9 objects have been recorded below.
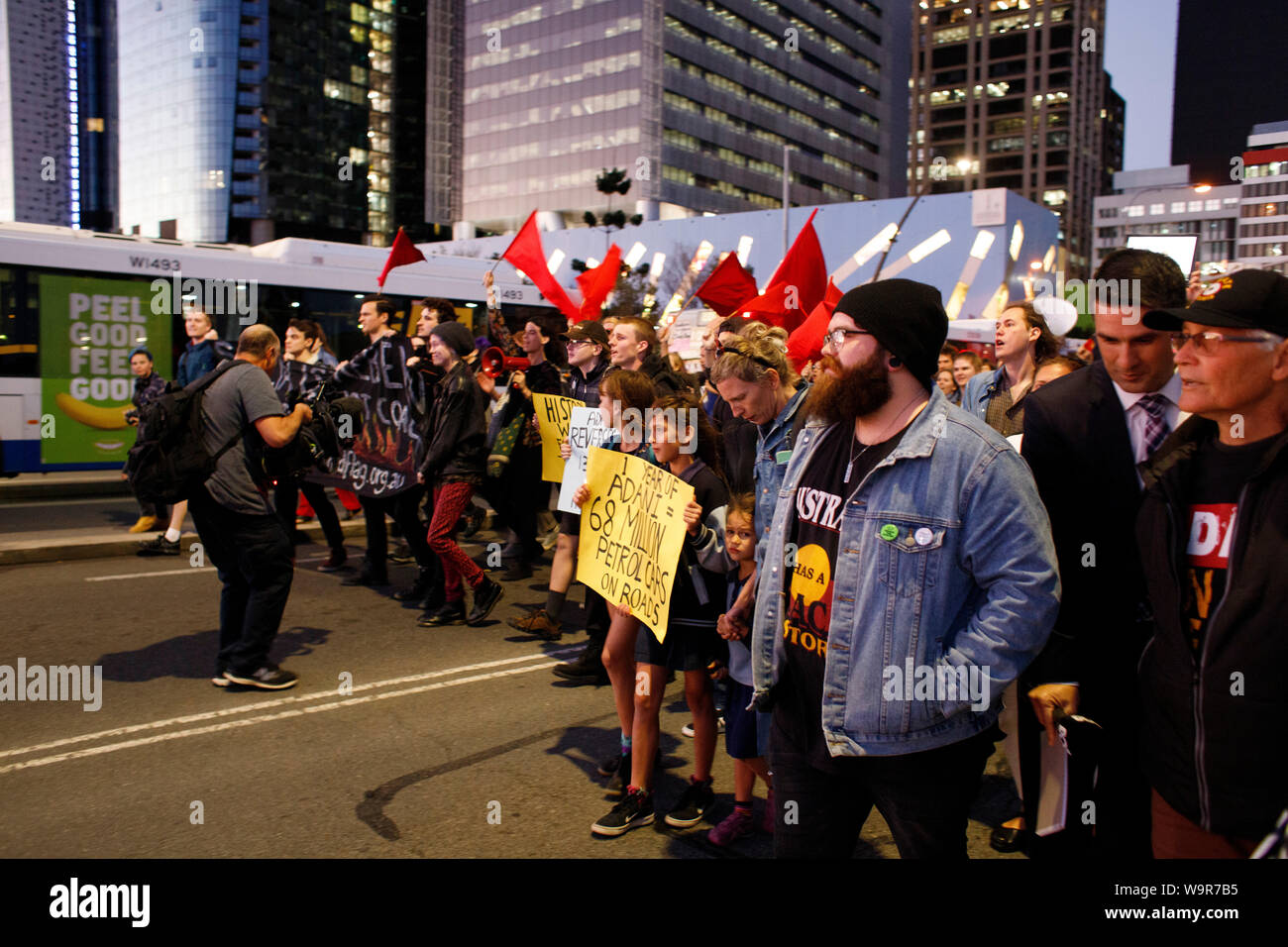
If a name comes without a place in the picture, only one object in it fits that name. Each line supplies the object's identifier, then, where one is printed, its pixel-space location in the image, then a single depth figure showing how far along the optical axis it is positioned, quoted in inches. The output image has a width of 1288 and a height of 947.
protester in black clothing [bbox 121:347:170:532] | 397.7
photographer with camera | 212.2
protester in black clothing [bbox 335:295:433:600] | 309.4
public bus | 530.9
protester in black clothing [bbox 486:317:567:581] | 304.5
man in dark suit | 97.7
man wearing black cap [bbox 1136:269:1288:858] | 79.4
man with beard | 87.4
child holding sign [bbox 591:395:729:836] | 152.2
